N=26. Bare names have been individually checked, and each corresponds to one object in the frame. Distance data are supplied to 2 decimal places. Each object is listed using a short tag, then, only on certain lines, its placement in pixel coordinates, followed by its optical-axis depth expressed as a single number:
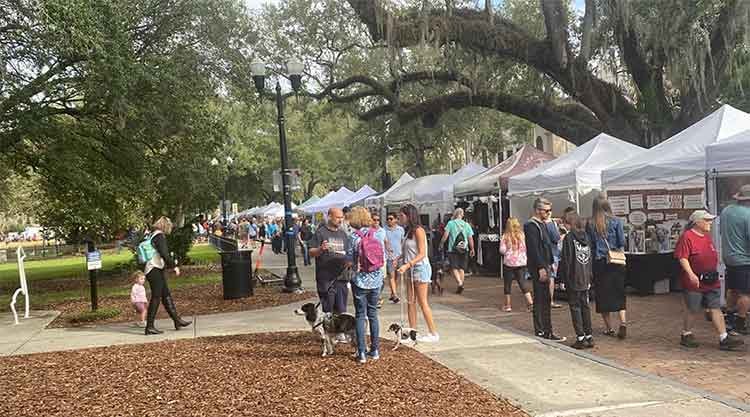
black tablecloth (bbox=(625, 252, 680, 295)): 10.45
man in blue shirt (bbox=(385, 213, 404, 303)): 10.05
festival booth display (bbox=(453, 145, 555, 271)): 14.59
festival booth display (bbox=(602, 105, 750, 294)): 9.24
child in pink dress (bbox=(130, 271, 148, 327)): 9.48
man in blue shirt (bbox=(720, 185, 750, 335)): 6.52
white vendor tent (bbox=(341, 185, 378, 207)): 26.35
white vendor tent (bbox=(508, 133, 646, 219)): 11.77
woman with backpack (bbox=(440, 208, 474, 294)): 11.62
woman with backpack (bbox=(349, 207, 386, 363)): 6.24
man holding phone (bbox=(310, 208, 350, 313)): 7.07
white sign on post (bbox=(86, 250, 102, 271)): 10.38
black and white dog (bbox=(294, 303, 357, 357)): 6.57
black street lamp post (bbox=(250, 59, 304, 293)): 13.03
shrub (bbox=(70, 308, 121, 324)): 10.41
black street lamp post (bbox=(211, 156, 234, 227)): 31.20
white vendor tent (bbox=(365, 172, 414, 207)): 22.25
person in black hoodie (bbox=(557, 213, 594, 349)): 6.82
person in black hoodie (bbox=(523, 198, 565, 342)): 7.16
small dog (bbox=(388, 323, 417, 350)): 6.87
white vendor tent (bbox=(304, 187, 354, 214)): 27.90
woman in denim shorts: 6.95
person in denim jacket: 7.24
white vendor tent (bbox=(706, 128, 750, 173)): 7.69
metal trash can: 12.22
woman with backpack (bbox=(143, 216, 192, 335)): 8.52
